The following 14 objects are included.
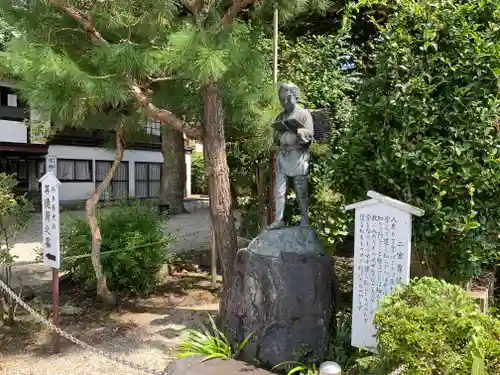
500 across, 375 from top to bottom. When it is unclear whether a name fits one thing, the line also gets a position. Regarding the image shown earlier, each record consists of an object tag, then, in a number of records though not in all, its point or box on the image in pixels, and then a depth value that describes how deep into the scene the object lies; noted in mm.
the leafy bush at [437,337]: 2900
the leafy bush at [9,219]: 5574
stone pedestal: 4305
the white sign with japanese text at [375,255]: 3723
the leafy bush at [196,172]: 28106
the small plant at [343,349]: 4227
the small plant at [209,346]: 4465
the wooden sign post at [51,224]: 5107
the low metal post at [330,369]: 2828
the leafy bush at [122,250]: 6750
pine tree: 4523
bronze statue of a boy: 4609
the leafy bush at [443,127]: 3795
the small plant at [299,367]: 4102
